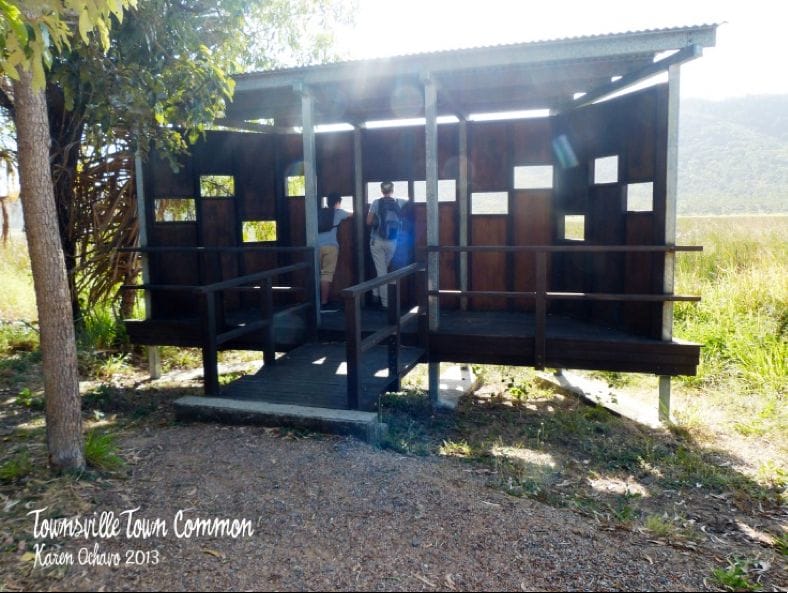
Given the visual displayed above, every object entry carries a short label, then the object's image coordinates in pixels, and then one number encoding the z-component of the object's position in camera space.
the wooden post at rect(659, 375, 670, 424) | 7.02
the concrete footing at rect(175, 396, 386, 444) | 5.25
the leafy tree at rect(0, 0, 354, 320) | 6.51
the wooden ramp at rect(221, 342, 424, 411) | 5.90
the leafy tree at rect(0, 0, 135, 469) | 4.08
